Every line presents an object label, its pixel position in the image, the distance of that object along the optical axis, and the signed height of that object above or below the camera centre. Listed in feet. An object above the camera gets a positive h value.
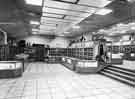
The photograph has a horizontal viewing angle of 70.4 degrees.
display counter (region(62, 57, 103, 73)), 21.63 -3.84
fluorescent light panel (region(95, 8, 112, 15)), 16.02 +6.62
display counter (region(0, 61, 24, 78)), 17.47 -3.58
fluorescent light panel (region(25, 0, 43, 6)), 13.30 +6.75
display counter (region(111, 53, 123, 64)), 26.17 -2.92
